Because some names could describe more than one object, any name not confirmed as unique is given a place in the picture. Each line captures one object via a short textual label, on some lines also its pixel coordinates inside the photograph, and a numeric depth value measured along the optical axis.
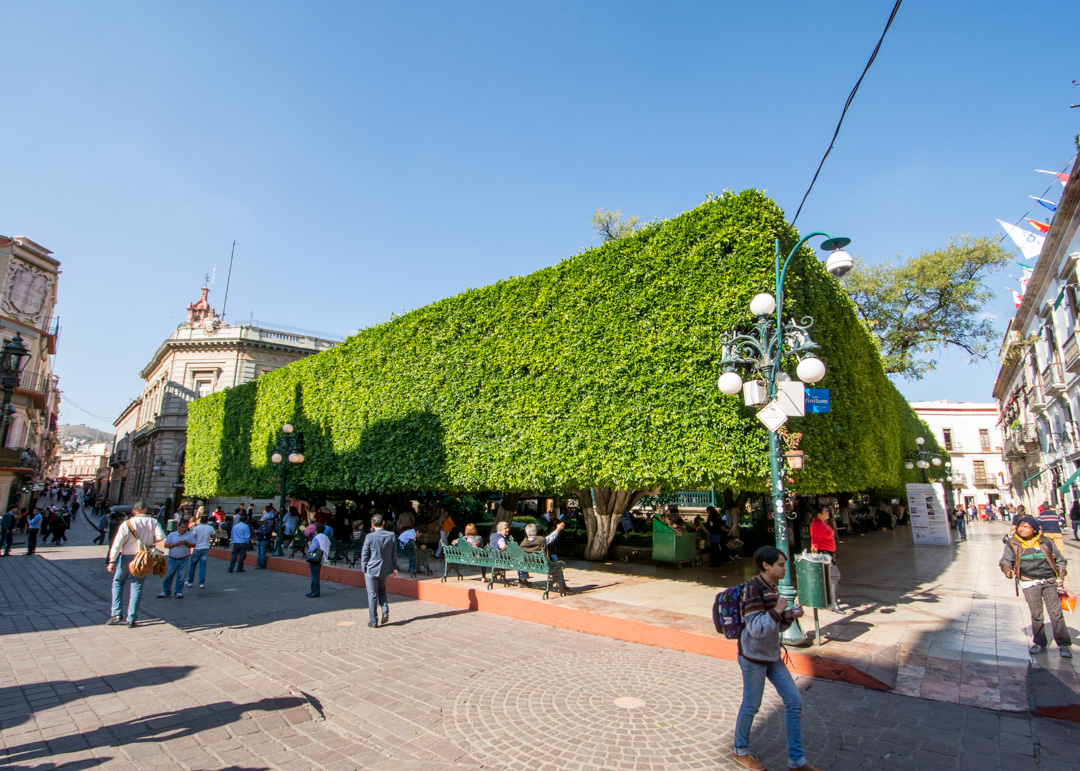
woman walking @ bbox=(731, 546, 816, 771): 3.71
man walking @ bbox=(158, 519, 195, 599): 9.95
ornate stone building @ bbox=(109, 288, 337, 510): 40.62
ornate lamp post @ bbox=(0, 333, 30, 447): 15.23
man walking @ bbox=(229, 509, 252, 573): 14.46
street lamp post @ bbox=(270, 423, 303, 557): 15.86
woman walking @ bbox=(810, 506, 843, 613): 10.30
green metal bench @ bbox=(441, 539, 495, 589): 10.92
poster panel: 20.31
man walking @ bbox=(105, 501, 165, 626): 7.80
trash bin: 6.55
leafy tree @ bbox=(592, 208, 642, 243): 31.80
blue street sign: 8.30
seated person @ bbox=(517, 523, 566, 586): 10.41
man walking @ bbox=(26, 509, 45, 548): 18.44
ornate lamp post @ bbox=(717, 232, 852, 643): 7.09
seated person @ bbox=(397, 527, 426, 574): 12.13
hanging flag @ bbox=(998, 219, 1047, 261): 28.72
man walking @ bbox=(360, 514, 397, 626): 8.15
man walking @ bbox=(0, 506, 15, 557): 18.62
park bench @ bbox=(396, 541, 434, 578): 12.24
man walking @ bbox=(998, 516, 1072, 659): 6.38
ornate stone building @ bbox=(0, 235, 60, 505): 30.34
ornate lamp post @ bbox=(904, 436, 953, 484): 22.16
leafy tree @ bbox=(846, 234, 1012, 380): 25.12
